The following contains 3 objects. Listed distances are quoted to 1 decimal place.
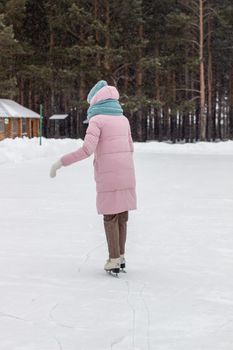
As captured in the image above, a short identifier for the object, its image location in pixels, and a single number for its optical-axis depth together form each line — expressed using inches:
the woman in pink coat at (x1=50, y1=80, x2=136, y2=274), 227.0
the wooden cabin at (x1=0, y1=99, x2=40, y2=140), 1451.8
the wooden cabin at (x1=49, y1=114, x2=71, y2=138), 1823.7
